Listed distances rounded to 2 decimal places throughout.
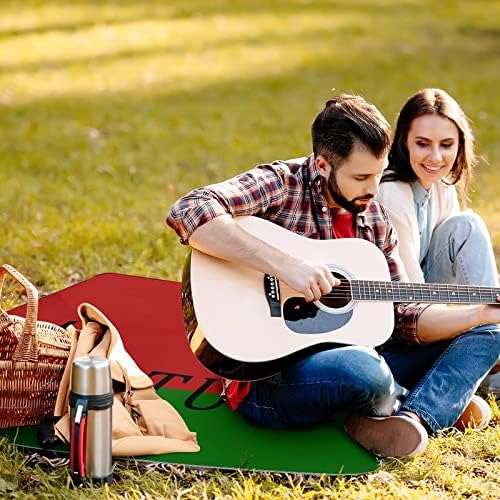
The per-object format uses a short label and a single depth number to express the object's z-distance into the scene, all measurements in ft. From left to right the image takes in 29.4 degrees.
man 10.60
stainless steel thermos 9.58
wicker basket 10.71
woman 12.80
